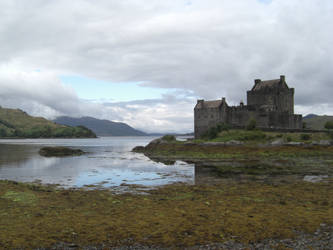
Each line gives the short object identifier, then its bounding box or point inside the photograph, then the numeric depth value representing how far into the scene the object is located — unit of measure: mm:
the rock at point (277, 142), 49753
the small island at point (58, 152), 61228
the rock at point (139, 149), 70862
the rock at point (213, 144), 54044
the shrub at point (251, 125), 61897
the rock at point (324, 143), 46844
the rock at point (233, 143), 53041
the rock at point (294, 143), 48125
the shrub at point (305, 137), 50484
